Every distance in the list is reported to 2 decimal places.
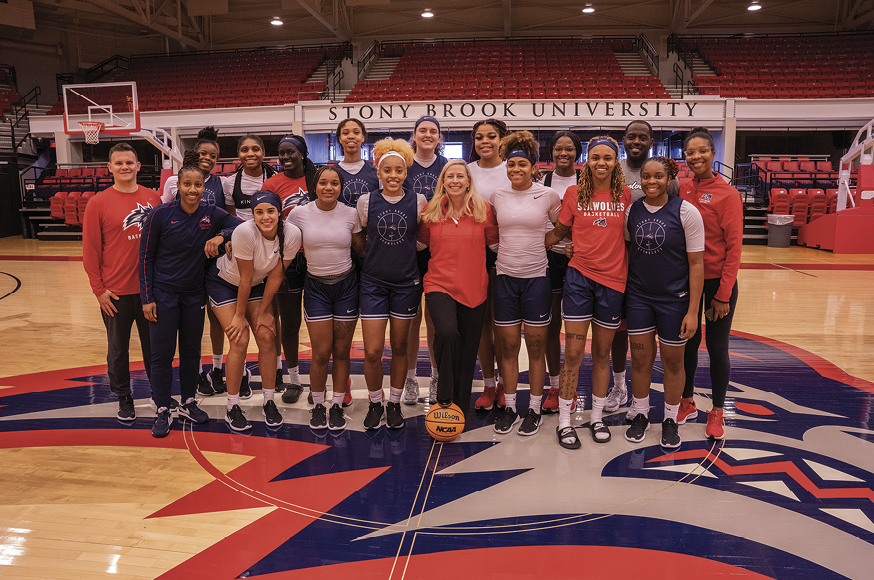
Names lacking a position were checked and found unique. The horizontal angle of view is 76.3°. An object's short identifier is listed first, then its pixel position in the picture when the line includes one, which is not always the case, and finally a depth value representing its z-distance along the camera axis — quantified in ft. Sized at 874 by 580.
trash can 37.60
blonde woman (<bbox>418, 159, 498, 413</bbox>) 9.63
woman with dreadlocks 9.32
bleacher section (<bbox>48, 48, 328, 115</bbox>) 51.75
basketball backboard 39.61
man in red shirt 10.30
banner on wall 43.24
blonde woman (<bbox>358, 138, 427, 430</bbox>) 9.75
